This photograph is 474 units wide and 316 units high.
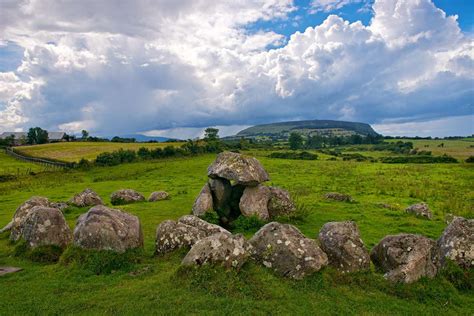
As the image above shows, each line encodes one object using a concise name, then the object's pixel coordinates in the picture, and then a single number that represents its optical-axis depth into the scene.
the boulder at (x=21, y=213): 17.70
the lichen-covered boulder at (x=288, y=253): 11.83
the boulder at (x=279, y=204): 21.56
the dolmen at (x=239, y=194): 21.14
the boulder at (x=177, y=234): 14.38
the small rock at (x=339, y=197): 29.34
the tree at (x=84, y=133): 153.80
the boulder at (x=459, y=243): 12.84
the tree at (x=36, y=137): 138.62
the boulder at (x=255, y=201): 20.77
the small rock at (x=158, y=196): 31.15
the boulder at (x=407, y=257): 11.67
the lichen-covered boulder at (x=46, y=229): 15.08
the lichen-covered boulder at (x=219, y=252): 11.48
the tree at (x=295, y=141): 127.44
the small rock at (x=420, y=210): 23.61
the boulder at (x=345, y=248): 12.32
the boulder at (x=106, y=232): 13.62
